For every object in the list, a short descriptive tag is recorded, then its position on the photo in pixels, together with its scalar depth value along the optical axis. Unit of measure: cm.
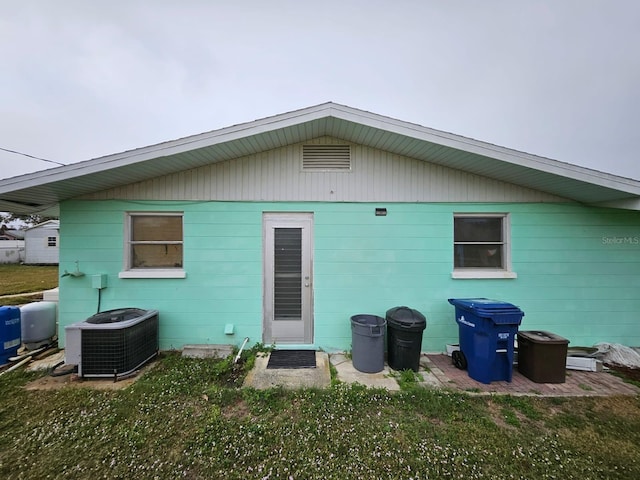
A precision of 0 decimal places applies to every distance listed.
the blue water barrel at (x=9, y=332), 391
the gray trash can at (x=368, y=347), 369
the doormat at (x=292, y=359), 384
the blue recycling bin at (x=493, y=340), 340
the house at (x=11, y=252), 2042
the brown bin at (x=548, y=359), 347
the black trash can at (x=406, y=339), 364
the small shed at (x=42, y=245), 1983
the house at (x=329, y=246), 432
